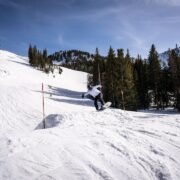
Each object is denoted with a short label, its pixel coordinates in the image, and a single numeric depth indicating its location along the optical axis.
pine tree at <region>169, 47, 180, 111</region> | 35.34
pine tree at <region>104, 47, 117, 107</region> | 35.98
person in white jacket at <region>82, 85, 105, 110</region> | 15.24
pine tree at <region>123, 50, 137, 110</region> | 34.25
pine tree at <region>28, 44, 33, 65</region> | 106.05
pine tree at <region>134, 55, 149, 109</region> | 43.75
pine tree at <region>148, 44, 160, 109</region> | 40.38
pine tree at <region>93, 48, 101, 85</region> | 45.72
